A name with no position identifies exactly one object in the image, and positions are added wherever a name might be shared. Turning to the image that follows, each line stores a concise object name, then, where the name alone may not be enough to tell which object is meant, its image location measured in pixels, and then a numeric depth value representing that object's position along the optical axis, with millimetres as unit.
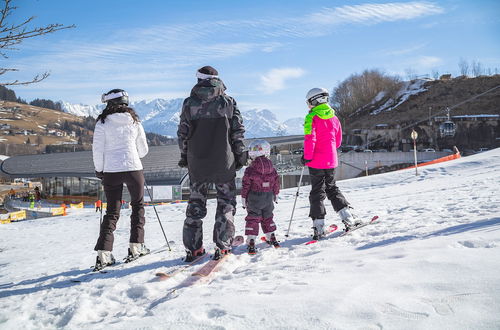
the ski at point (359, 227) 4296
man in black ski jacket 3572
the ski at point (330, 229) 4398
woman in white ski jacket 3731
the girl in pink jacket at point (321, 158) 4305
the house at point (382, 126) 61634
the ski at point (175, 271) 3005
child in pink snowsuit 4168
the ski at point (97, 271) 3330
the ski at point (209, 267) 2922
